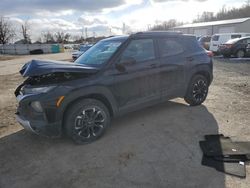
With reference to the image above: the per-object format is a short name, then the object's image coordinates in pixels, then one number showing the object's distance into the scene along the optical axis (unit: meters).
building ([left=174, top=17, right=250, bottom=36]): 27.95
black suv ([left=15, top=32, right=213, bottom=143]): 2.87
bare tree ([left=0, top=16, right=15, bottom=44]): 46.52
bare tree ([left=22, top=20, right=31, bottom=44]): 51.22
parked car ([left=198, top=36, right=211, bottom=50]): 18.59
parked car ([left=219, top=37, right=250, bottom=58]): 12.59
